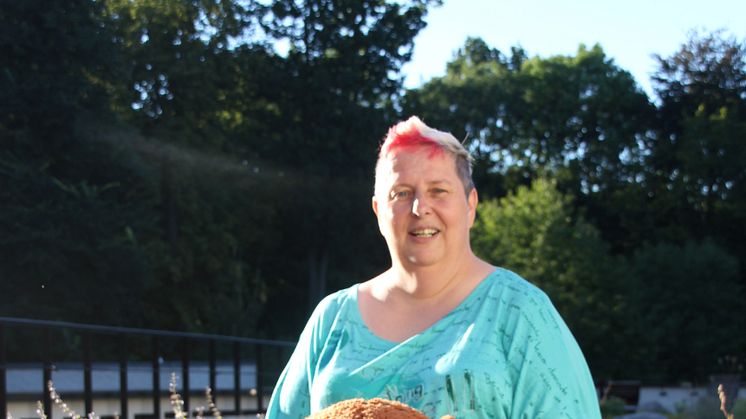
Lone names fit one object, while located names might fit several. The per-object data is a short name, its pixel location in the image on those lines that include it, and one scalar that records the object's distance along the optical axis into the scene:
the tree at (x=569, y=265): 42.22
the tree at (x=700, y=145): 46.75
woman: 3.09
